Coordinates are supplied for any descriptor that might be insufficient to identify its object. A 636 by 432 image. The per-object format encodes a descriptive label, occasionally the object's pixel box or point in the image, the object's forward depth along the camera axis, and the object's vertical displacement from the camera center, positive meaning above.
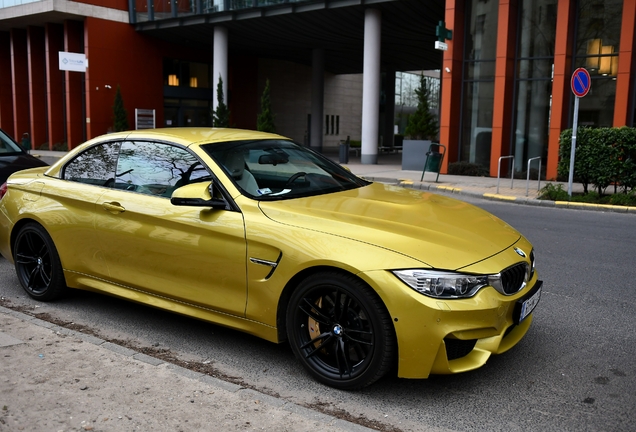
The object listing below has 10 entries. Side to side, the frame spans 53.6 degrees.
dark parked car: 8.34 -0.53
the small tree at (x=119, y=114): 33.78 +0.40
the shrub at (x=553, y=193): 14.32 -1.48
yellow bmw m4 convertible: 3.75 -0.86
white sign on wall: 31.06 +2.95
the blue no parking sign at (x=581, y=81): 14.05 +1.06
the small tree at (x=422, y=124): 23.25 +0.09
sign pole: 14.11 -0.50
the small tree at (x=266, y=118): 28.98 +0.27
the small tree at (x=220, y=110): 31.45 +0.65
